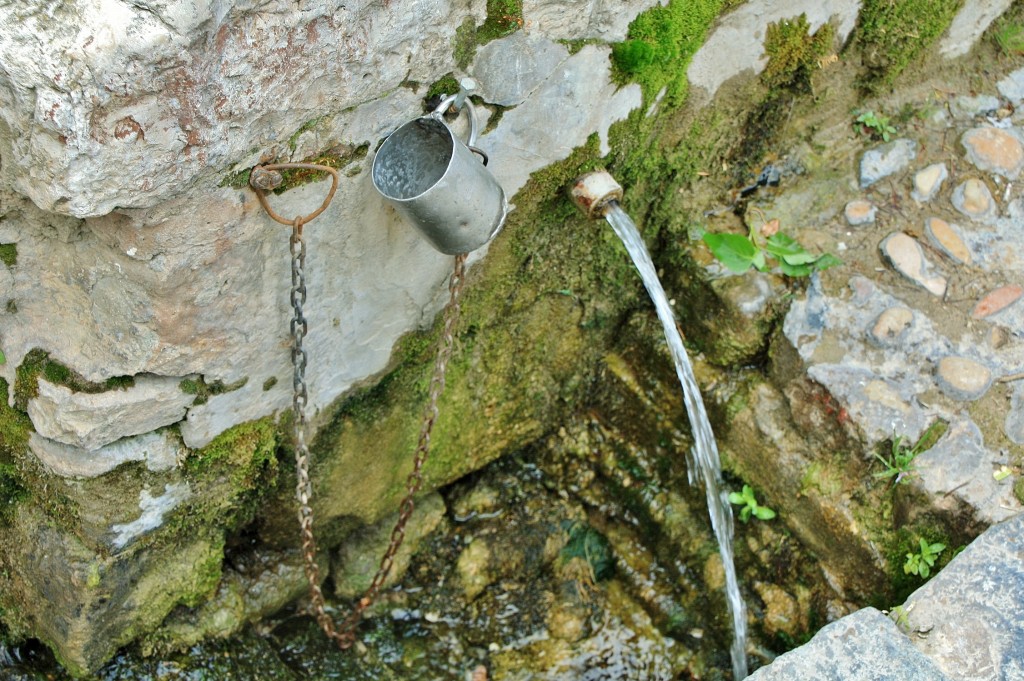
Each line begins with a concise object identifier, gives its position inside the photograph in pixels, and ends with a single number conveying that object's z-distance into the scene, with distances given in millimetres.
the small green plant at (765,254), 2941
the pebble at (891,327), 2800
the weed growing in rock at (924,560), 2572
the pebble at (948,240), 2931
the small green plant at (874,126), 3219
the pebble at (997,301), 2840
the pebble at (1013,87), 3311
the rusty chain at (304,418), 2041
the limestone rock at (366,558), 3059
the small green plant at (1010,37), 3346
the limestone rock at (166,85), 1627
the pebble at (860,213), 3025
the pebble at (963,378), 2703
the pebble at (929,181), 3066
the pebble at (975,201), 3027
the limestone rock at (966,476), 2557
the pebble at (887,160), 3119
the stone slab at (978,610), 2316
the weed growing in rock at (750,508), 2863
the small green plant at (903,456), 2611
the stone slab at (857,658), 2305
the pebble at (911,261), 2883
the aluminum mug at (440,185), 2027
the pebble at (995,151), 3113
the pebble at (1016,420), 2658
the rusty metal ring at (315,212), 1978
